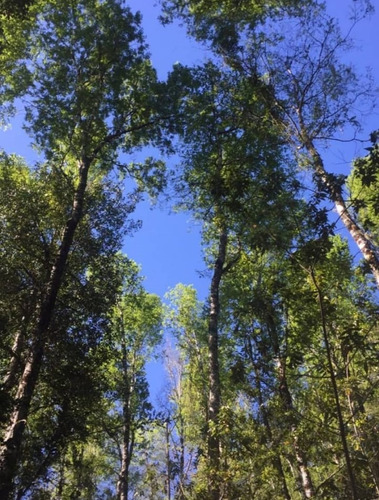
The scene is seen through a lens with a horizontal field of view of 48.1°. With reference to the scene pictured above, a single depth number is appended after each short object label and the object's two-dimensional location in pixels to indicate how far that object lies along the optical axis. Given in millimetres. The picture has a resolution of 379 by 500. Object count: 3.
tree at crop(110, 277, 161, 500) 16562
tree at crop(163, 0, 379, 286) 6820
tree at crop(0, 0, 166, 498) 11492
